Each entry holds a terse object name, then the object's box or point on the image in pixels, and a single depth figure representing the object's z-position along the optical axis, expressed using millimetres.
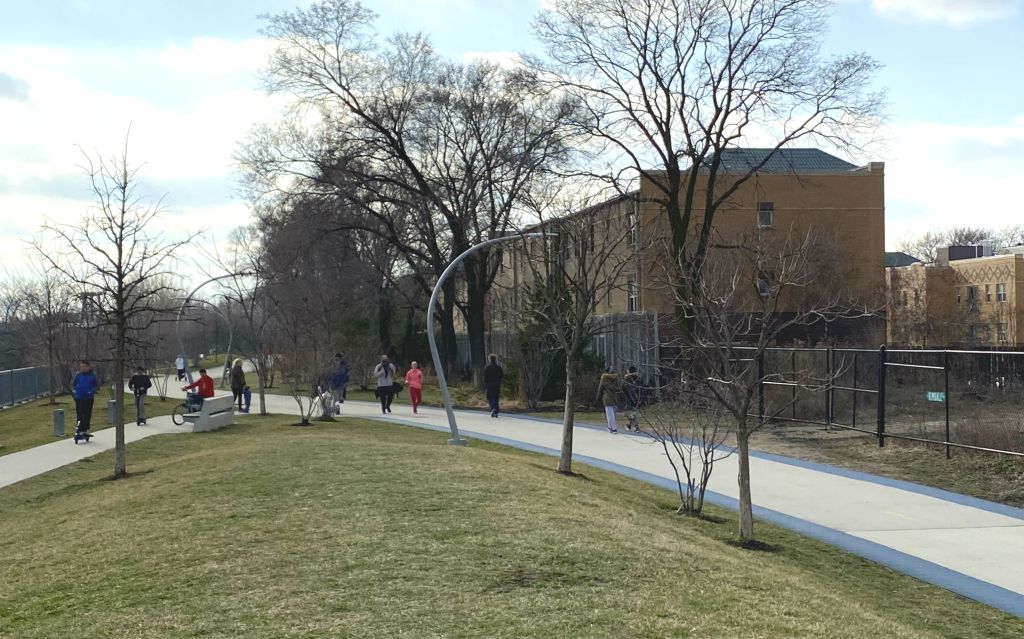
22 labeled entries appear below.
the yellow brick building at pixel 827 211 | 50906
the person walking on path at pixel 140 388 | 29166
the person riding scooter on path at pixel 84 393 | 23625
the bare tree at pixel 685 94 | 34719
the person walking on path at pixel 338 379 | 31312
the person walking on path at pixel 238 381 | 34500
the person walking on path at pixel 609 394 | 25781
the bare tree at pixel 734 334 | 11797
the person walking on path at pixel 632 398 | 25938
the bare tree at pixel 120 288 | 17281
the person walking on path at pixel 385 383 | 32938
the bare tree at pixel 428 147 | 42500
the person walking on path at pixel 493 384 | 32219
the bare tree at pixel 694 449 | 13648
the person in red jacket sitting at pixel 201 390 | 29938
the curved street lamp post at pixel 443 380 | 21391
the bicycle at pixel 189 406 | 29766
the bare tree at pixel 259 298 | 34725
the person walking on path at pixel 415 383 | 33375
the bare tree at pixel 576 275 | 17000
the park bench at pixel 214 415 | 26703
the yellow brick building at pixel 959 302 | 45125
